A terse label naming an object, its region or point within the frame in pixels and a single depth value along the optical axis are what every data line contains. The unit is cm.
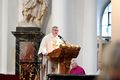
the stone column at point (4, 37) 1259
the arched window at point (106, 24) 2245
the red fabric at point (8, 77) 1055
